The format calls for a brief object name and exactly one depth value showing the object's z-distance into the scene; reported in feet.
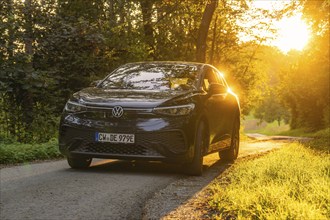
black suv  24.67
